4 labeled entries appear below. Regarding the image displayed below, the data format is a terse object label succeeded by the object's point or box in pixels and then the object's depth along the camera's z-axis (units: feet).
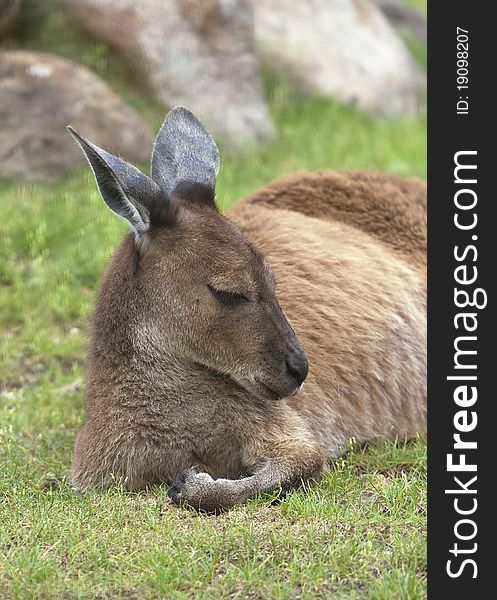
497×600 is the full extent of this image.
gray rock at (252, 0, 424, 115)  82.89
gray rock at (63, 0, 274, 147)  70.44
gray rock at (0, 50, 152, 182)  61.16
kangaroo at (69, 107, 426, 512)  34.91
